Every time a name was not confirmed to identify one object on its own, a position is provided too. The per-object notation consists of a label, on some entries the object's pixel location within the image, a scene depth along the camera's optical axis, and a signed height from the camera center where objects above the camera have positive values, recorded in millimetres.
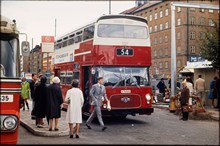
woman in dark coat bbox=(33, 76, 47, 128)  12164 -739
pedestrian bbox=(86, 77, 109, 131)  12891 -682
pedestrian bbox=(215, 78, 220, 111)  18953 -511
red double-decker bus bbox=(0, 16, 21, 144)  6094 -121
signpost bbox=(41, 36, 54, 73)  23092 +1778
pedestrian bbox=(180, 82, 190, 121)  16281 -904
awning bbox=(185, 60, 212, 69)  22906 +678
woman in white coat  10844 -799
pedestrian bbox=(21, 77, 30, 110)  19981 -698
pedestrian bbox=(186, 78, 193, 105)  19366 -514
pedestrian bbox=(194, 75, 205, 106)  21750 -684
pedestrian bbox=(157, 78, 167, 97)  26344 -698
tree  20688 +1541
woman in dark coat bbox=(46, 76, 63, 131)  11336 -718
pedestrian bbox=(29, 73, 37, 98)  18253 -106
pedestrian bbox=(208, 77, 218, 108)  20211 -743
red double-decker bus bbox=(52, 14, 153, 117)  14711 +580
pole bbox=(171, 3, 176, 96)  22094 +1219
